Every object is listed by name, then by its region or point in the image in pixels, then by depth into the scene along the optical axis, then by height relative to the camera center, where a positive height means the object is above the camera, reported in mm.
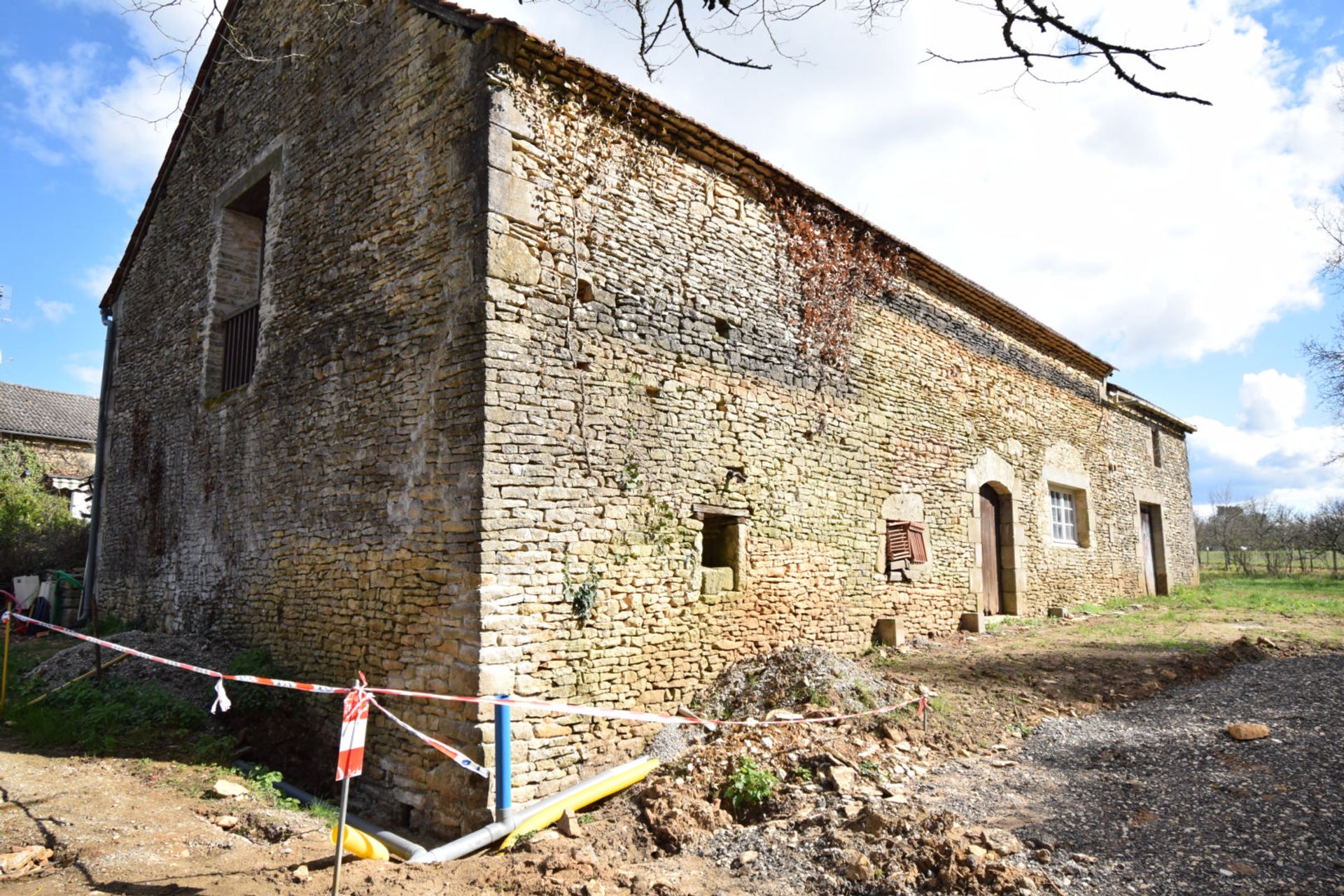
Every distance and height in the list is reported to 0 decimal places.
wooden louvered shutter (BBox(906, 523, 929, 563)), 9781 +5
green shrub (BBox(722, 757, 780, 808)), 5188 -1728
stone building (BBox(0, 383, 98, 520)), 19406 +3121
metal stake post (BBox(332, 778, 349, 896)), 3451 -1383
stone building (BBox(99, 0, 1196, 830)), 5660 +1455
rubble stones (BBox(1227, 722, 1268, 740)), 5660 -1430
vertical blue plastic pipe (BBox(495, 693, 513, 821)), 4957 -1523
